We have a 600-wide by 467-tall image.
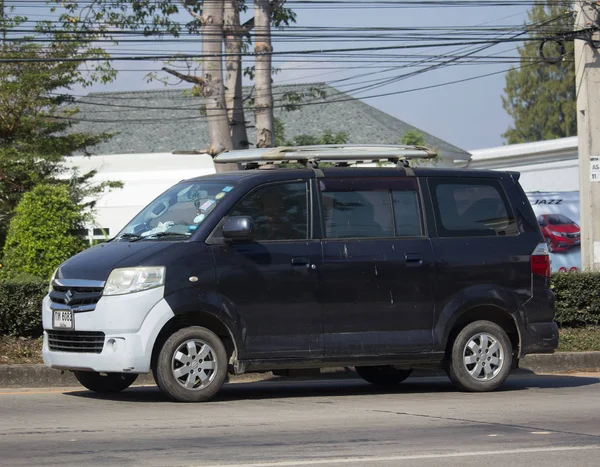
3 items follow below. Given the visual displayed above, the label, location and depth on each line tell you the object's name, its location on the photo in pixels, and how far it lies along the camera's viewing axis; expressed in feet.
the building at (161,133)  144.56
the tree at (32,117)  86.99
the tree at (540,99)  261.65
